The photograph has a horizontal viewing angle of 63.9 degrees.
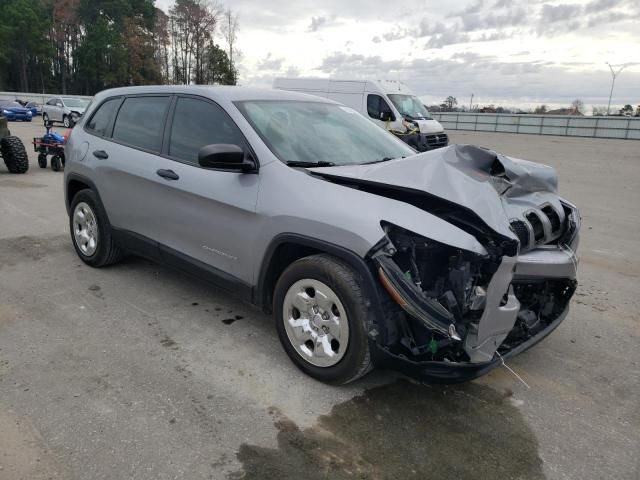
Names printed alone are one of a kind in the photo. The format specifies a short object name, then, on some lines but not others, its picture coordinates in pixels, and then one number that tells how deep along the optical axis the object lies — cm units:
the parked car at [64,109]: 2672
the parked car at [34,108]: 3481
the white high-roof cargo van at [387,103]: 1535
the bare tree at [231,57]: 5368
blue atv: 1176
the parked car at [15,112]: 3030
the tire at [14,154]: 1066
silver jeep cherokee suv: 272
